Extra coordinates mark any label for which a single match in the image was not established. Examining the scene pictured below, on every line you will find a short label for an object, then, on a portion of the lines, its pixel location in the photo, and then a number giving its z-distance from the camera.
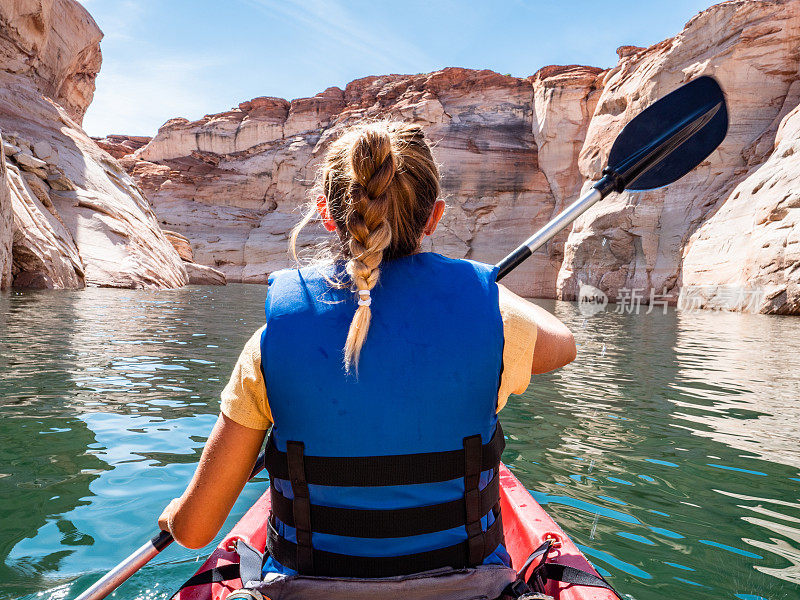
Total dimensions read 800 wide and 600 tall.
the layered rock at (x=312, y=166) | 31.88
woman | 1.08
